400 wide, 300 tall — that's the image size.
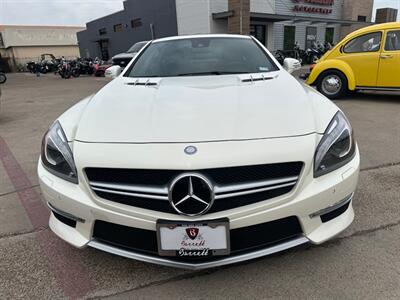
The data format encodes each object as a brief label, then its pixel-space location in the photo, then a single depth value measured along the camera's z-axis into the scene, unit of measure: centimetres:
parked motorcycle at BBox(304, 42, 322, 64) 1988
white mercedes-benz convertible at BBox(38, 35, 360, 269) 171
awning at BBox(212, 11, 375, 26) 1770
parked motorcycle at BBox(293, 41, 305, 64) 2008
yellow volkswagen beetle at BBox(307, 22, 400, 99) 682
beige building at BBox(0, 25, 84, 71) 4750
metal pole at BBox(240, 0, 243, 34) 1606
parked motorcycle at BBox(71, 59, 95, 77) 2092
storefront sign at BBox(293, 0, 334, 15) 2180
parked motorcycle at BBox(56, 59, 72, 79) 2028
